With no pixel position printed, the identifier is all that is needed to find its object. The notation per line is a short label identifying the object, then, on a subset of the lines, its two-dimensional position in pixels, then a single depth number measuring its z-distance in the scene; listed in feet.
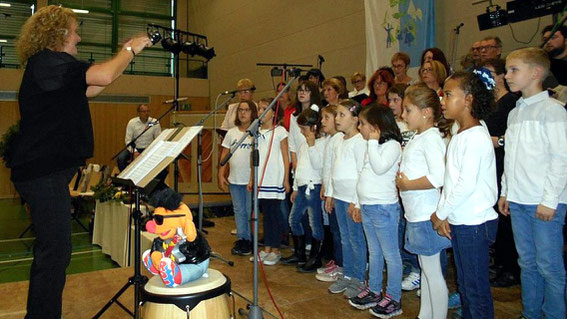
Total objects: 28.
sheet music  6.39
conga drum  5.98
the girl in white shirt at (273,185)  12.81
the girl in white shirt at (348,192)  9.91
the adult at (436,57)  12.09
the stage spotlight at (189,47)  22.75
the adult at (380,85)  12.61
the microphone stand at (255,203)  7.86
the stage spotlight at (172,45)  21.27
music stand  6.34
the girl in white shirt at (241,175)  13.58
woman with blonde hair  6.80
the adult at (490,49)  12.25
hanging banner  16.83
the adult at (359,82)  17.12
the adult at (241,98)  15.30
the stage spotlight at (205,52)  23.74
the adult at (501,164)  9.82
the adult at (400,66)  13.66
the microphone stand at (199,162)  11.01
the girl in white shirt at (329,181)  10.94
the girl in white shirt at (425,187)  7.75
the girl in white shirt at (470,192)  6.91
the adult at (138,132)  22.70
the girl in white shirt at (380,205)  8.71
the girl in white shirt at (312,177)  11.77
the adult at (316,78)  14.77
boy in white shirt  7.23
